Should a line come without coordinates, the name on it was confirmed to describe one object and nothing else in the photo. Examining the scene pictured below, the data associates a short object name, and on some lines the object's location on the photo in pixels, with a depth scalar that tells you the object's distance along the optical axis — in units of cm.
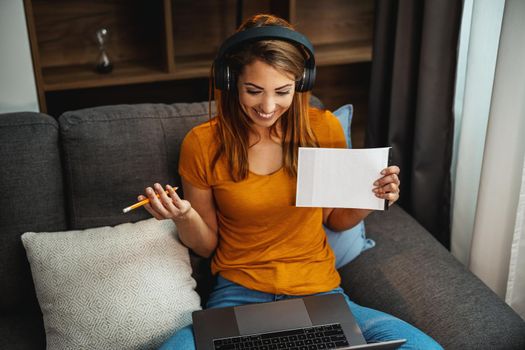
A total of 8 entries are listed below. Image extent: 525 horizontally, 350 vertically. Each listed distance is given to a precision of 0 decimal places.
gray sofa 146
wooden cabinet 203
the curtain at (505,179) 142
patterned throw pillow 134
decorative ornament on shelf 201
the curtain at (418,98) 169
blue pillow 163
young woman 134
